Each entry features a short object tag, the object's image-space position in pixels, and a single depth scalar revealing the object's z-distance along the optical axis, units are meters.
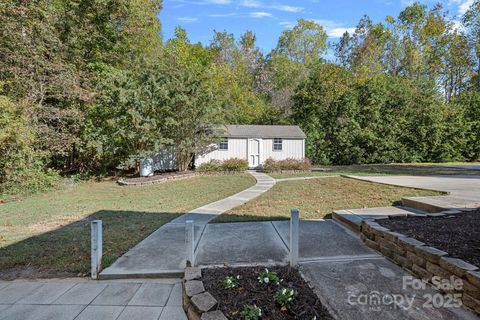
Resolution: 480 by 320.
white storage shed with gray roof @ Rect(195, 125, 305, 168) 15.30
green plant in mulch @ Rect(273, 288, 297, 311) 2.27
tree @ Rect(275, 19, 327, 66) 28.34
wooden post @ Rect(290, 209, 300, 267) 3.09
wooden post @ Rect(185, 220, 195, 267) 3.03
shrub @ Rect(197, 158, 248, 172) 13.52
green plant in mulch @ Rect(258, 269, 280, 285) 2.60
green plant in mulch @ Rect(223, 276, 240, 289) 2.51
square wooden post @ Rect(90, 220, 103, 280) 3.02
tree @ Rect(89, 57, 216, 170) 11.35
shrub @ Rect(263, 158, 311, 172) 13.48
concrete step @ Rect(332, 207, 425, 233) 4.50
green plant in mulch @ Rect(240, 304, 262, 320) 2.05
